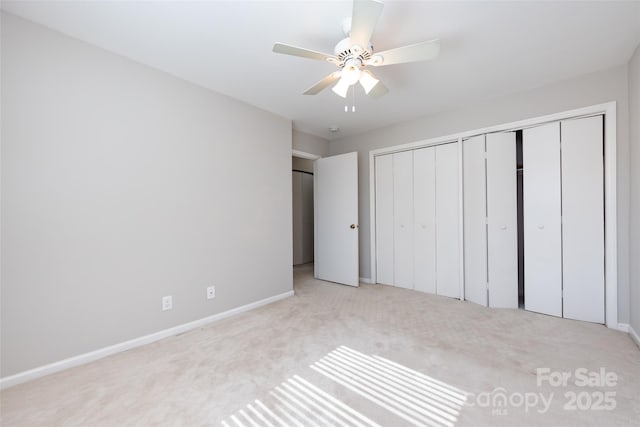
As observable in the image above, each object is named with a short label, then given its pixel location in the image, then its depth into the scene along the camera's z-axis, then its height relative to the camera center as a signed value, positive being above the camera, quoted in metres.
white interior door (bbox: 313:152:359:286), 3.85 -0.09
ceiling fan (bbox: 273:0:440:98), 1.41 +1.02
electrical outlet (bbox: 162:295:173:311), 2.33 -0.79
